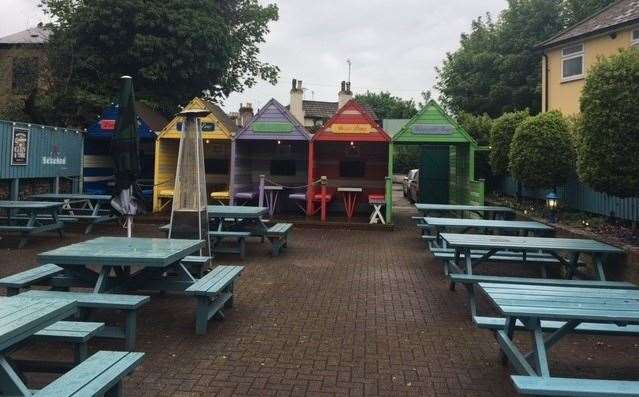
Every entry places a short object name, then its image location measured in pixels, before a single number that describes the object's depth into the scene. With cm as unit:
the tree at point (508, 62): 3081
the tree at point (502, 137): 1557
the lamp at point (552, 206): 1051
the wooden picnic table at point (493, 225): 888
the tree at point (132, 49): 1952
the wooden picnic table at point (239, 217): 1049
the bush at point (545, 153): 1176
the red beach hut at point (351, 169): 1802
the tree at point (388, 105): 6009
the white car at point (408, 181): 2474
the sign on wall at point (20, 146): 1299
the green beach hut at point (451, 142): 1527
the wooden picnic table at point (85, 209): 1313
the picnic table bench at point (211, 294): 541
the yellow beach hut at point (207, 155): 1642
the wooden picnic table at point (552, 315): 324
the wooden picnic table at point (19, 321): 294
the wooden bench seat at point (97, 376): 292
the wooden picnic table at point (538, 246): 683
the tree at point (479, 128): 1984
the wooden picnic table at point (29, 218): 1088
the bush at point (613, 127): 765
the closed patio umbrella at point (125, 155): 812
